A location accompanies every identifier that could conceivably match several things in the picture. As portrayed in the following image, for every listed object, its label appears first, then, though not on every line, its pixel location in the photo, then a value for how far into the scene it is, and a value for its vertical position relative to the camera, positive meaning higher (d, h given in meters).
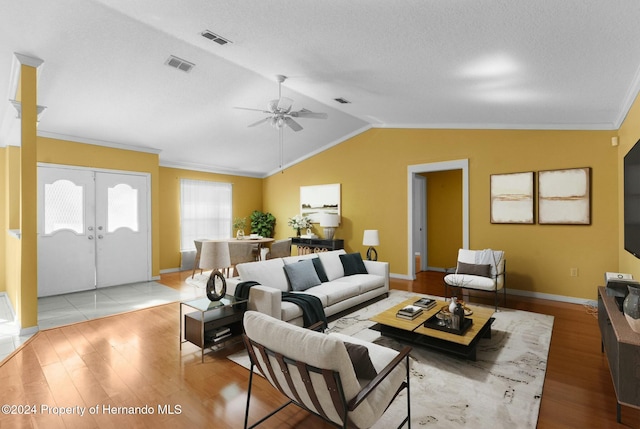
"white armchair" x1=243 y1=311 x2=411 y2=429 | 1.56 -0.88
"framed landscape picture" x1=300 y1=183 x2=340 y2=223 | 7.82 +0.34
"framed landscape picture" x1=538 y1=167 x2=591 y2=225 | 4.69 +0.25
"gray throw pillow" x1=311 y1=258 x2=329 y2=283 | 4.67 -0.86
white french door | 5.34 -0.28
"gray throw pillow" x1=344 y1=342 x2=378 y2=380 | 1.80 -0.86
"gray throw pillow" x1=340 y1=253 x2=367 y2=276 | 5.15 -0.85
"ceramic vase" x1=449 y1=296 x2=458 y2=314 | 3.16 -0.93
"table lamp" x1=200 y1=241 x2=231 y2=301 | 3.45 -0.55
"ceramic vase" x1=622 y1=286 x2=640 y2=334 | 2.09 -0.65
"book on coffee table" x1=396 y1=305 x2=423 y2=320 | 3.25 -1.05
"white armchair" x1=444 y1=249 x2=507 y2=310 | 4.51 -0.90
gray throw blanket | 3.54 -1.03
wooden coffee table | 2.88 -1.13
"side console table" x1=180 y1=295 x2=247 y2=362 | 3.13 -1.12
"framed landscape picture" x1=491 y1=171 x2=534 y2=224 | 5.17 +0.26
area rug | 2.16 -1.40
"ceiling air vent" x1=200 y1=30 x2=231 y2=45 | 3.18 +1.84
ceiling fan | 4.19 +1.34
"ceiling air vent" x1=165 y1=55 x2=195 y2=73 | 3.91 +1.92
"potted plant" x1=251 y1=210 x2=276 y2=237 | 9.19 -0.30
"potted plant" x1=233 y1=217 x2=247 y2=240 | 8.84 -0.27
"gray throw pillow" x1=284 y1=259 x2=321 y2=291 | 4.13 -0.84
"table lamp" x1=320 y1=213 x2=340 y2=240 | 7.50 -0.23
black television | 2.86 +0.12
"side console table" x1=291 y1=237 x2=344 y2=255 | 7.45 -0.76
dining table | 6.76 -0.63
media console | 1.95 -0.97
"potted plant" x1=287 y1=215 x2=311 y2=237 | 8.16 -0.25
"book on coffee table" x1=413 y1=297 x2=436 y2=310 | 3.55 -1.05
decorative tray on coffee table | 2.95 -1.11
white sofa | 3.37 -0.99
